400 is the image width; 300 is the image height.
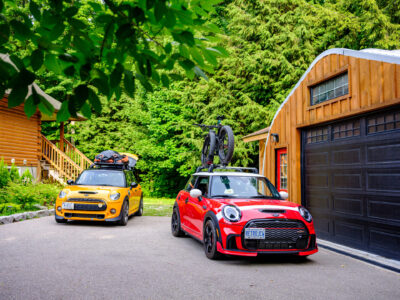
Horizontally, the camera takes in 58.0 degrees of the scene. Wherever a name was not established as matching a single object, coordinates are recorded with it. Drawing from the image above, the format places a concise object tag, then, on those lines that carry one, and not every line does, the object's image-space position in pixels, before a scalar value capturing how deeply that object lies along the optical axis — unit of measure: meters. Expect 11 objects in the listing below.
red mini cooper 6.09
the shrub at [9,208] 11.14
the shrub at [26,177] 13.71
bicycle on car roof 10.65
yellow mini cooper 10.14
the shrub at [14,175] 13.27
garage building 6.79
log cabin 17.86
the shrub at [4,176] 12.60
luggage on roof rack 13.62
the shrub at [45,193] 13.27
